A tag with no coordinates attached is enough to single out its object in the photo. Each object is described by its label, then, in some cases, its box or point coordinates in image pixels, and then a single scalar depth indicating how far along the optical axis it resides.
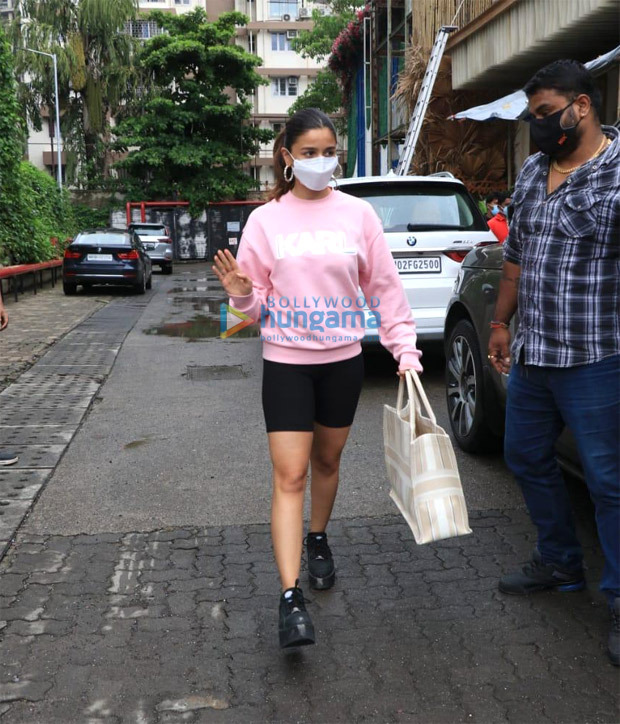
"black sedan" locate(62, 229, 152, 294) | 19.06
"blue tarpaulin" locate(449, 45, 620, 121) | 10.98
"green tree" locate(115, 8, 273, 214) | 38.28
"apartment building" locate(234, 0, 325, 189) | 57.00
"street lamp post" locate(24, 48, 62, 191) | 37.22
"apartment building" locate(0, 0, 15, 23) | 58.25
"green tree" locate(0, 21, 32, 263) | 16.36
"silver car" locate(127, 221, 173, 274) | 28.50
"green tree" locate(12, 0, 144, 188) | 39.12
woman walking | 3.21
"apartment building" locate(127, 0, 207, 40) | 56.43
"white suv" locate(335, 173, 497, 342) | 7.66
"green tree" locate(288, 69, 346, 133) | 40.31
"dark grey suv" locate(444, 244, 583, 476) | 5.13
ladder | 15.09
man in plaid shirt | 2.99
